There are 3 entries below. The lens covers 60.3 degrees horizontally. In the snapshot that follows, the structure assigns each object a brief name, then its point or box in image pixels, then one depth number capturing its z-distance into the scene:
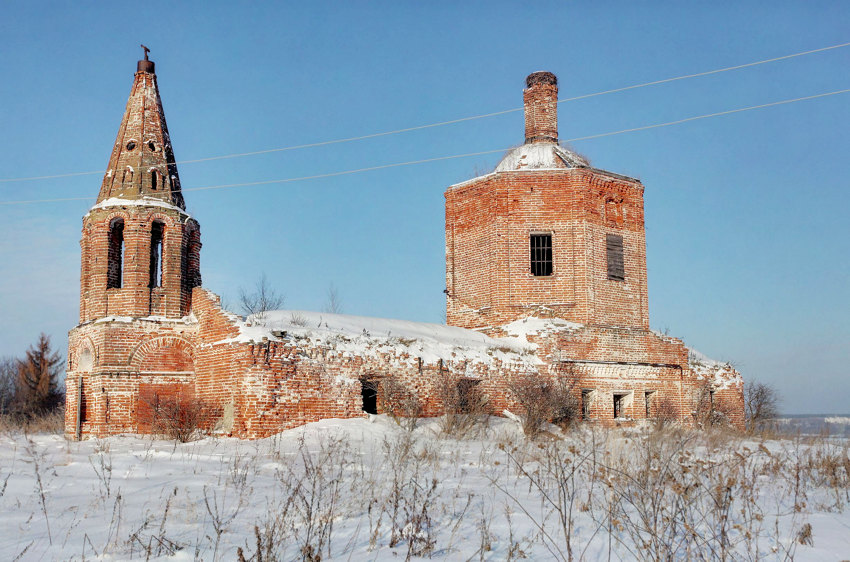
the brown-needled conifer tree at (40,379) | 39.84
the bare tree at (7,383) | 49.38
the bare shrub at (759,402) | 24.45
